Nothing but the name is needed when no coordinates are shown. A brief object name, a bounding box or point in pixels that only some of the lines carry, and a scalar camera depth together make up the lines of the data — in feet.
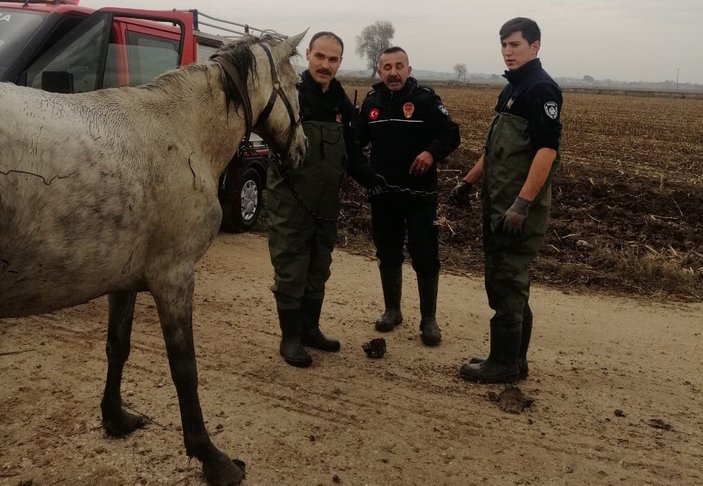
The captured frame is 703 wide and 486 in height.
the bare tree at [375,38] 378.94
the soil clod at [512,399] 12.32
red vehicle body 16.87
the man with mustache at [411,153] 15.38
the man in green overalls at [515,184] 11.94
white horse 7.18
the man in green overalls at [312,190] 13.35
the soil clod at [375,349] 14.67
